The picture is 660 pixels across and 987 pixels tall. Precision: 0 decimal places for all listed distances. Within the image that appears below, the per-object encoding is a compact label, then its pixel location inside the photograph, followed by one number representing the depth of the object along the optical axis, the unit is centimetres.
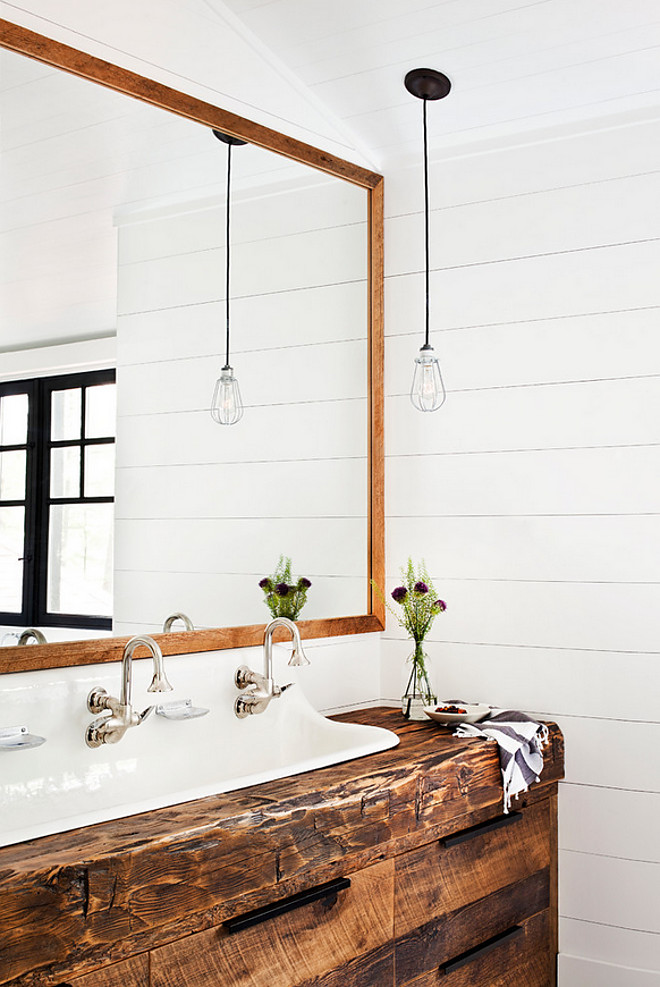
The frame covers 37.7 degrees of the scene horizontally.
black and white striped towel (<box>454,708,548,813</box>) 229
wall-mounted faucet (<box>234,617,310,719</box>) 224
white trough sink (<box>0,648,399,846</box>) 179
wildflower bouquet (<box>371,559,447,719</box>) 262
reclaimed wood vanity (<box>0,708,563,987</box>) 138
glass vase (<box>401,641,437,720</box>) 261
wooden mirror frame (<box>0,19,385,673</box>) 200
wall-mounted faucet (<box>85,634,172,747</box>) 185
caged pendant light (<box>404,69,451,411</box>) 260
